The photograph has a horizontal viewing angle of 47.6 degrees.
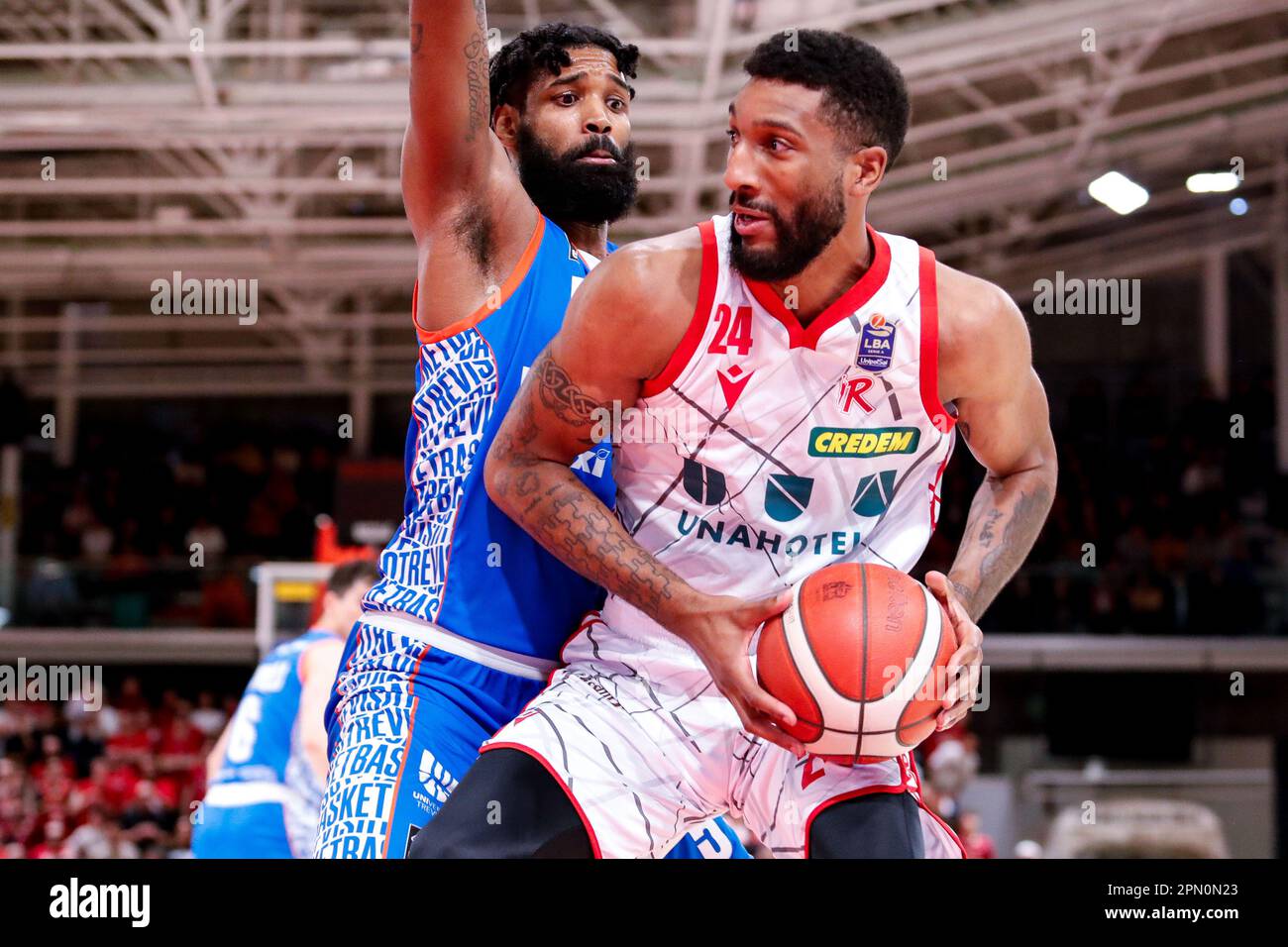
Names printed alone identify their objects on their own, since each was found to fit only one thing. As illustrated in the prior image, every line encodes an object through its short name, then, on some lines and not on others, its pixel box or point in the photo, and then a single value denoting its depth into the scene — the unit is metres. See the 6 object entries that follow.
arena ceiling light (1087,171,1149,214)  14.55
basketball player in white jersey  2.66
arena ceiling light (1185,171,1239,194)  15.40
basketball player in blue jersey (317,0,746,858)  2.89
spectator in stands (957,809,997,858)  10.50
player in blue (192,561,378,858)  5.91
